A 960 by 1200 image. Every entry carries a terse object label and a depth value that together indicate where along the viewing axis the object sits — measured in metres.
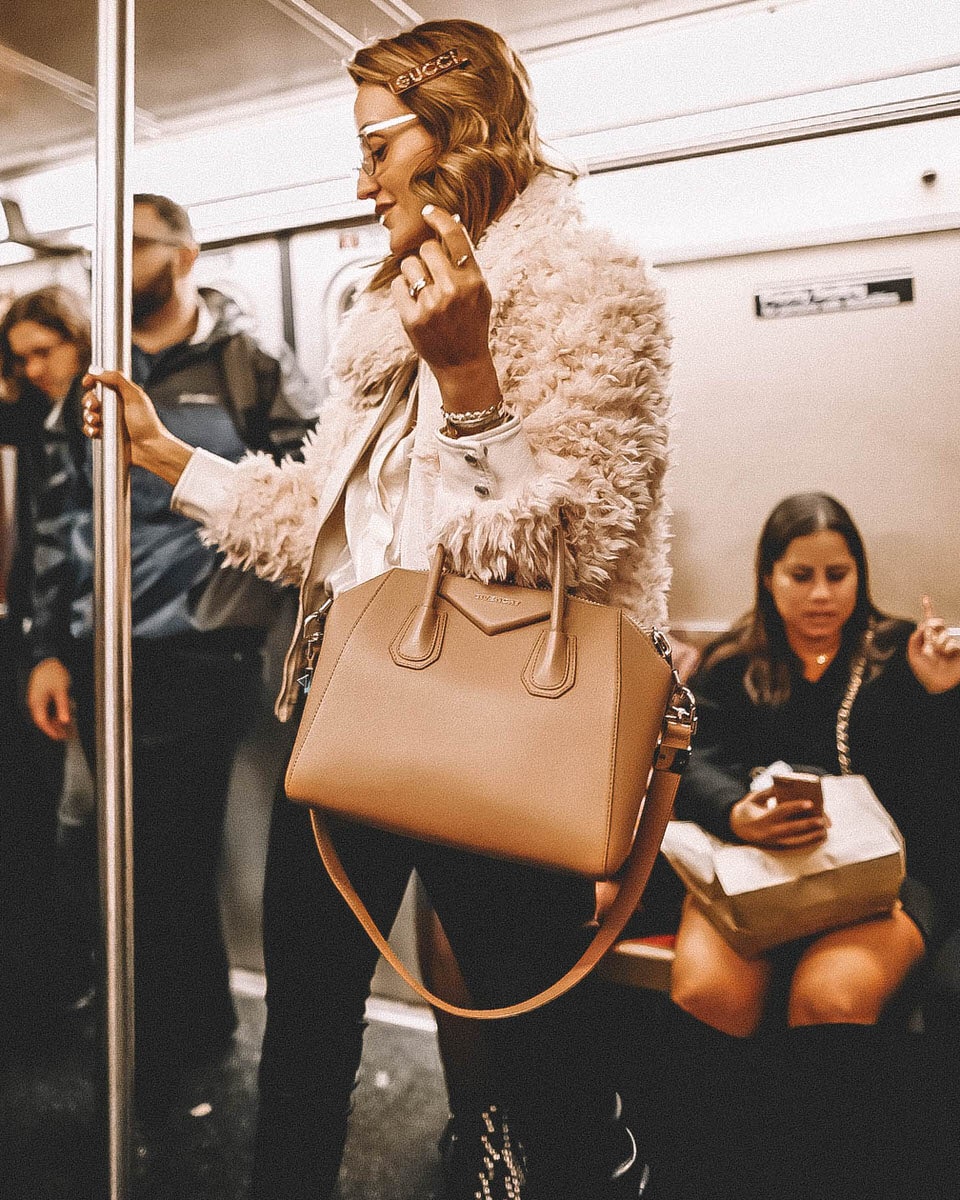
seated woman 1.64
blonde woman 1.04
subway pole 1.35
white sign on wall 1.76
